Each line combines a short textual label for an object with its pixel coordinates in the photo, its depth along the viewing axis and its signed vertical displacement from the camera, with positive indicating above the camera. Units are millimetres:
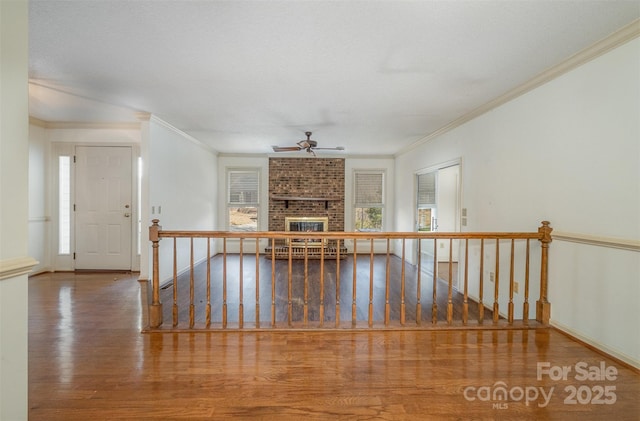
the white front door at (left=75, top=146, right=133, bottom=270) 4621 -46
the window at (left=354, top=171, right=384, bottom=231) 7043 +257
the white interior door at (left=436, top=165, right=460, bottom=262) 5349 +123
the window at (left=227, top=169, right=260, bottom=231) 6887 +139
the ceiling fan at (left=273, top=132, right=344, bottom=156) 4389 +935
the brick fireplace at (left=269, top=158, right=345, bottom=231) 6844 +397
